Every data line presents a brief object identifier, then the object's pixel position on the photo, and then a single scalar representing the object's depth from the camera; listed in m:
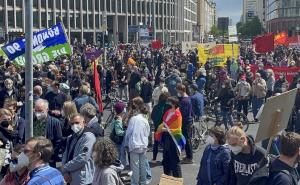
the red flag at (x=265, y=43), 27.78
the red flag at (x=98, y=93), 14.20
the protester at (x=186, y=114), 12.68
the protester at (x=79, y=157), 7.44
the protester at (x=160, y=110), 12.29
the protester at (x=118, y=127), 10.70
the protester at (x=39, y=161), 5.38
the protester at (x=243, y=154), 6.72
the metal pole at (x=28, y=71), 7.20
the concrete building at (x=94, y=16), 74.31
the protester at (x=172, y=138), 10.81
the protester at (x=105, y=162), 6.34
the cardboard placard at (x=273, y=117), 6.16
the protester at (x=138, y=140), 10.21
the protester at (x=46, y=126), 9.16
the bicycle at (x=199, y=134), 14.12
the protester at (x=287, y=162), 5.38
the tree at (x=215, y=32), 175.62
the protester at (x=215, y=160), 7.42
